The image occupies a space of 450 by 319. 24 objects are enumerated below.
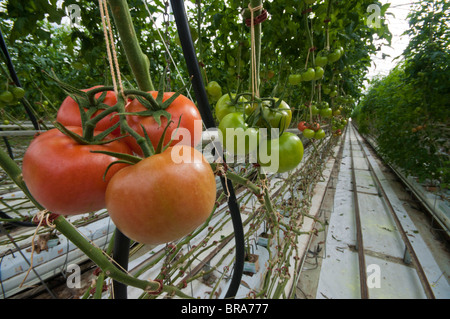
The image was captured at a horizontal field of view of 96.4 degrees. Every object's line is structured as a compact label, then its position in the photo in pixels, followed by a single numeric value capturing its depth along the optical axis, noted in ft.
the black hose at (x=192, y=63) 1.02
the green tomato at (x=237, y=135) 1.25
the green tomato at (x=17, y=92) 2.71
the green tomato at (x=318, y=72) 3.30
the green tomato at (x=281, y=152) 1.44
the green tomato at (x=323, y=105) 4.35
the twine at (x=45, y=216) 0.71
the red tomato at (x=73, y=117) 0.76
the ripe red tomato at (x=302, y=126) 4.01
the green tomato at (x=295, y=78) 3.20
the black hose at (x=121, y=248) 1.14
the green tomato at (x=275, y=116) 1.39
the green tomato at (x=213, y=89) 2.20
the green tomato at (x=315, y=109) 4.37
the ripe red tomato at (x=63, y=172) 0.60
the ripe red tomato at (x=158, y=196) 0.62
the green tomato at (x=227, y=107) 1.50
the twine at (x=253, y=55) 1.20
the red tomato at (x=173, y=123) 0.74
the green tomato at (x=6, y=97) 2.68
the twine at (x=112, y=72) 0.60
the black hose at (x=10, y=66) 2.06
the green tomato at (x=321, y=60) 3.41
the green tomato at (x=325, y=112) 4.20
